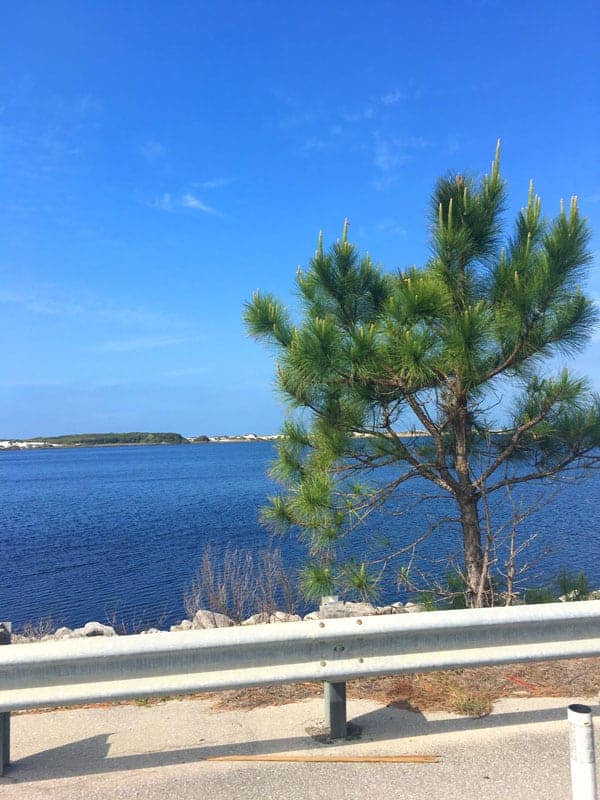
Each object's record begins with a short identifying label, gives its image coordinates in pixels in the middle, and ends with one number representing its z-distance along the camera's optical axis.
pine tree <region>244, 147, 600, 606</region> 5.98
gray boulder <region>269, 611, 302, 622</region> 7.55
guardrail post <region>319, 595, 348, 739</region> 3.74
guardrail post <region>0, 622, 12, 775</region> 3.39
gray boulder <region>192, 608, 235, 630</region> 8.22
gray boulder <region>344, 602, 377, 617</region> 7.33
